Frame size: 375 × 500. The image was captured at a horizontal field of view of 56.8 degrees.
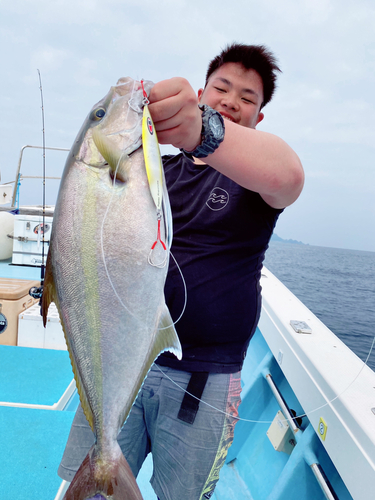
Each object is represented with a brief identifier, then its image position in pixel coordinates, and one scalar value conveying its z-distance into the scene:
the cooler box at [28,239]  5.65
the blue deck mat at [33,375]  2.63
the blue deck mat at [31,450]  1.87
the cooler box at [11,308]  3.37
